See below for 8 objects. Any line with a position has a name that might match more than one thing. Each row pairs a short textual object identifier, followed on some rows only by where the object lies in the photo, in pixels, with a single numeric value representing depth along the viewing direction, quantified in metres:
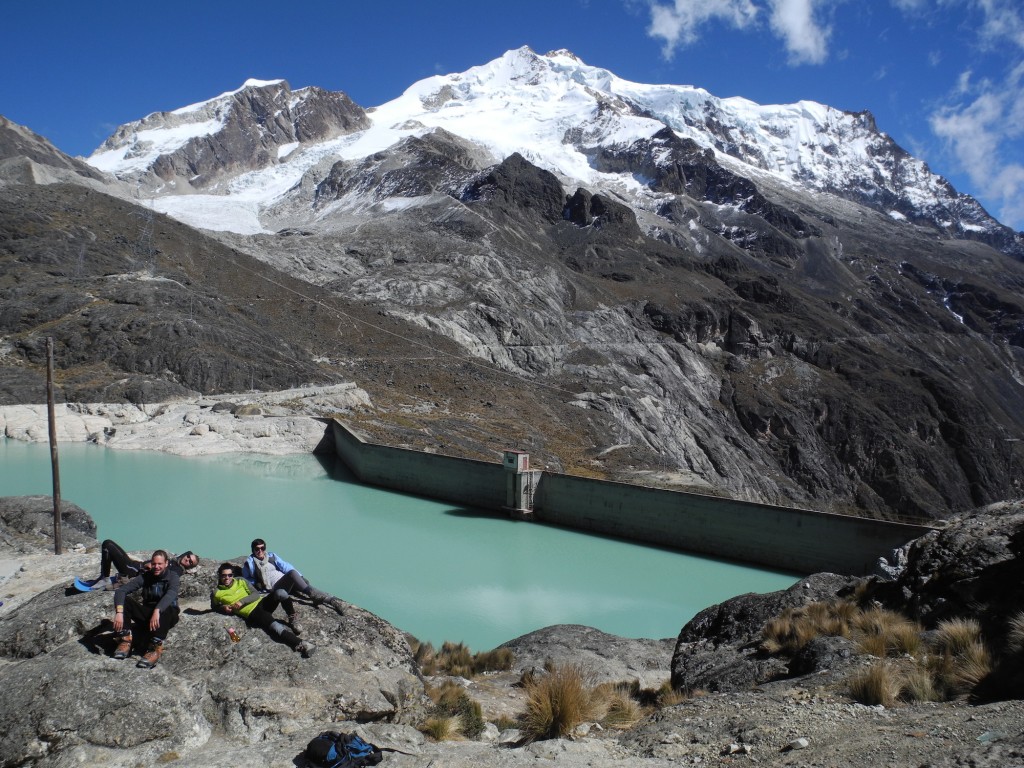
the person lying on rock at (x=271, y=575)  7.04
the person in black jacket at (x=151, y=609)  6.01
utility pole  12.88
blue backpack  4.86
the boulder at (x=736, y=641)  7.09
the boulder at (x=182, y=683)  5.18
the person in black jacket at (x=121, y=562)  7.46
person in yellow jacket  6.47
